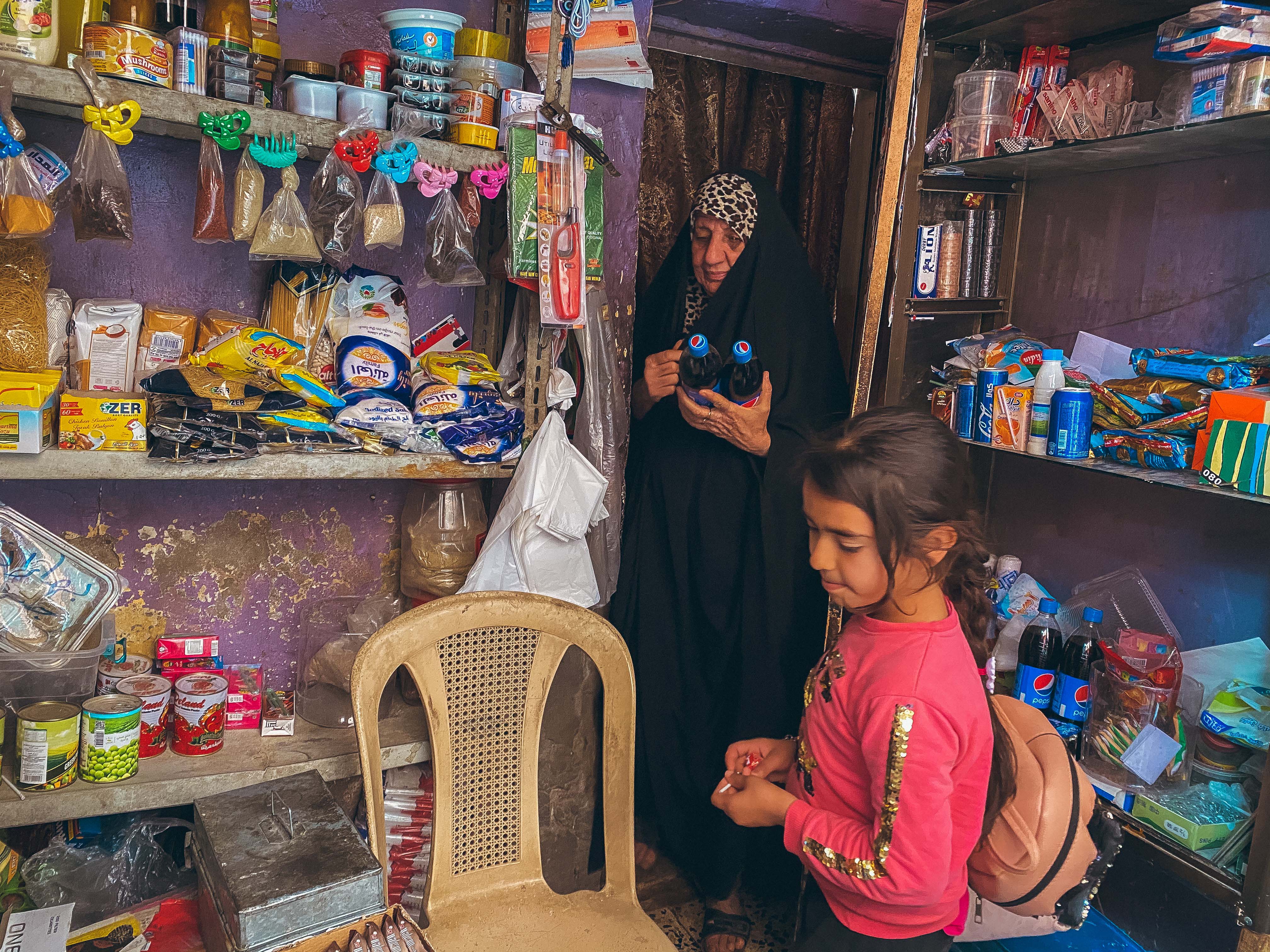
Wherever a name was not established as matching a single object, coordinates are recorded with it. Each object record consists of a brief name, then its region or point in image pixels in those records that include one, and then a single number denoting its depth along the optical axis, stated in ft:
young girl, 4.19
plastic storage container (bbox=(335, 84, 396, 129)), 4.99
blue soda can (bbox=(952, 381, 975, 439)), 7.17
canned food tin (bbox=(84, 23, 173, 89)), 4.33
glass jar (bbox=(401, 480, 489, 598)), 6.31
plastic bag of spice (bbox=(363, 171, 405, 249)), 5.12
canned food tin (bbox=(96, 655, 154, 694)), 5.51
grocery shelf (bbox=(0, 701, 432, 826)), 4.90
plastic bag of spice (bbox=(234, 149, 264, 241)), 4.83
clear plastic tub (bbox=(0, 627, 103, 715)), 4.84
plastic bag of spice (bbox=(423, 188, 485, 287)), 5.38
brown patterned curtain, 8.25
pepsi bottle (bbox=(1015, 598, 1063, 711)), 6.67
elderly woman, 7.07
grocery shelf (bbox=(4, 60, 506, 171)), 4.23
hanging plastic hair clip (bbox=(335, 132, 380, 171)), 4.89
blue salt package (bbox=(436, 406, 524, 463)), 5.53
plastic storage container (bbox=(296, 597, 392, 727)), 6.09
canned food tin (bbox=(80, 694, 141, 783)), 5.01
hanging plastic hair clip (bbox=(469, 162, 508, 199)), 5.35
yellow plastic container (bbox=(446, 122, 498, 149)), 5.28
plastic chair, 5.01
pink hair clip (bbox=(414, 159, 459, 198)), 5.11
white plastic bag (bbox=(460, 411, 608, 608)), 5.82
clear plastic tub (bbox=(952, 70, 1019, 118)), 7.25
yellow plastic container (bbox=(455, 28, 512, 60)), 5.47
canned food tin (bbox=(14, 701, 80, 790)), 4.83
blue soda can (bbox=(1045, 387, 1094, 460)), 6.25
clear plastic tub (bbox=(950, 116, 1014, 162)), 7.21
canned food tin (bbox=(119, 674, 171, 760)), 5.33
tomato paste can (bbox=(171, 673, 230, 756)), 5.40
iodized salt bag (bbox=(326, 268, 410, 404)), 5.57
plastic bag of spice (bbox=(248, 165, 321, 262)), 4.89
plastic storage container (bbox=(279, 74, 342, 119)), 4.91
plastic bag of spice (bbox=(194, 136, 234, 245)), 4.78
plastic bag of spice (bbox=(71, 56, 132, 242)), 4.44
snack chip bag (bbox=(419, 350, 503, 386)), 5.67
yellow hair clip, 4.33
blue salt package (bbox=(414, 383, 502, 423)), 5.51
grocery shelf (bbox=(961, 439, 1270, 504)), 5.32
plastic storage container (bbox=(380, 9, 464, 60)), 5.17
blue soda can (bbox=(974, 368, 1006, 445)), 6.91
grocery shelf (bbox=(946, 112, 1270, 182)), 5.69
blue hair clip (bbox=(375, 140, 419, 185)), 4.96
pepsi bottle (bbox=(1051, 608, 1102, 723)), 6.50
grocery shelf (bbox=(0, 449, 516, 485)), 4.57
